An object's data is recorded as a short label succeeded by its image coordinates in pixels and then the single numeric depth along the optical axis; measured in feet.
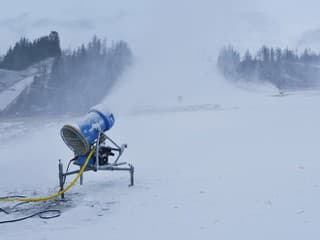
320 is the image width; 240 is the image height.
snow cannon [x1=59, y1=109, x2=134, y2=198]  16.05
